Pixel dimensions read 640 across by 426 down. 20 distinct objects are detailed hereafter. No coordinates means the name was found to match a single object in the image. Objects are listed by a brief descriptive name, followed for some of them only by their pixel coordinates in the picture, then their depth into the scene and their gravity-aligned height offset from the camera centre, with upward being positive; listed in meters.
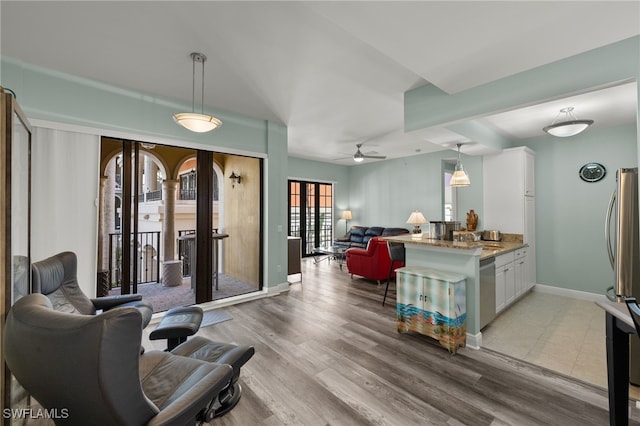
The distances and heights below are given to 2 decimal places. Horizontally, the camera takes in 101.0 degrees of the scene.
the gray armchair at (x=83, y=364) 0.90 -0.53
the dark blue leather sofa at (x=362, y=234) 7.44 -0.58
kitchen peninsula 2.81 -0.53
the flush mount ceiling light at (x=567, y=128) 3.15 +1.06
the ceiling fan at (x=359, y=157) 5.87 +1.31
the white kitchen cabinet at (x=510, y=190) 4.42 +0.42
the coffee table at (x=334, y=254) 6.74 -1.01
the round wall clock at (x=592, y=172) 4.19 +0.68
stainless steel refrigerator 2.24 -0.21
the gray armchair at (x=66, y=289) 1.92 -0.58
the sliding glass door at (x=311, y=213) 8.24 +0.06
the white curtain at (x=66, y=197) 2.79 +0.21
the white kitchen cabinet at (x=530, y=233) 4.44 -0.34
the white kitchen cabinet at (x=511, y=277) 3.43 -0.91
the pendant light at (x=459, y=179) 4.00 +0.53
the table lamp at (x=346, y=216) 8.81 -0.05
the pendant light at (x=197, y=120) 2.63 +0.97
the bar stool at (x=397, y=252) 3.64 -0.53
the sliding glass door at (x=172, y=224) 3.41 -0.14
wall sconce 4.87 +0.68
